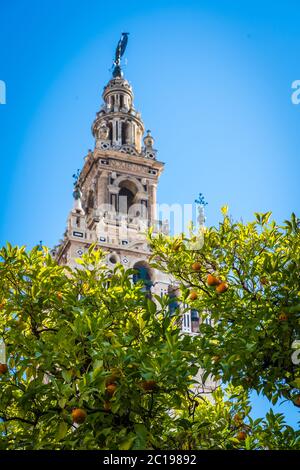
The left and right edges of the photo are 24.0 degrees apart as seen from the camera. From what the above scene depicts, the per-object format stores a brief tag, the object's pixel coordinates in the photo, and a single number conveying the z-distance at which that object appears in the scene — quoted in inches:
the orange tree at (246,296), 425.1
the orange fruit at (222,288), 471.2
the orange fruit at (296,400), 417.5
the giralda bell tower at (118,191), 1744.6
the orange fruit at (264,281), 481.5
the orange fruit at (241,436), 472.3
